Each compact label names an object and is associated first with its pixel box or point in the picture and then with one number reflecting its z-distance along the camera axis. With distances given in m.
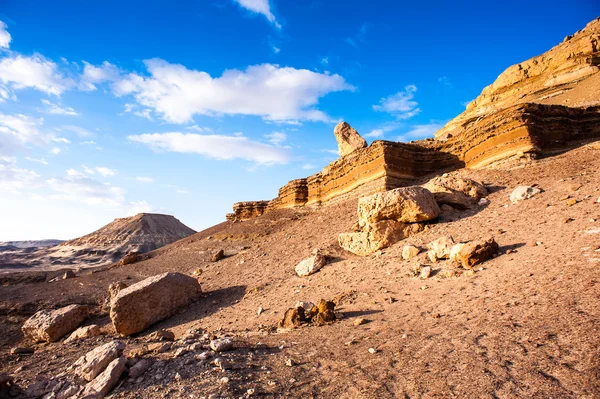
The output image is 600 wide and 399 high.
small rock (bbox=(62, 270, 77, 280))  21.00
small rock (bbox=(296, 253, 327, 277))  10.84
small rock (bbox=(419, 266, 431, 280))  7.20
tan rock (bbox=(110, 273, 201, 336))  9.28
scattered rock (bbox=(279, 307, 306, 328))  6.33
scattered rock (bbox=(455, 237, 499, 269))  6.84
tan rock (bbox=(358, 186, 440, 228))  10.34
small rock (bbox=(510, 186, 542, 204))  10.00
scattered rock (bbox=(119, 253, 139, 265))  24.45
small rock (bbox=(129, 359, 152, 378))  4.37
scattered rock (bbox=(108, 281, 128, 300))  14.20
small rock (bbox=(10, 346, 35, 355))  8.77
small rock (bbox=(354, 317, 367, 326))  5.71
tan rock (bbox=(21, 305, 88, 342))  10.24
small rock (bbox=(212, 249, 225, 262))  19.05
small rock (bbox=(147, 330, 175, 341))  6.50
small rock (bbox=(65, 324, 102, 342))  9.36
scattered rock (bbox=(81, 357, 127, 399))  4.04
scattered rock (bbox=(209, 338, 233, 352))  4.77
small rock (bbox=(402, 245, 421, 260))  8.67
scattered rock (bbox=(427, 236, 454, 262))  7.64
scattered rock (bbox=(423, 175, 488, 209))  11.21
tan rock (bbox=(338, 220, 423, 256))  10.30
